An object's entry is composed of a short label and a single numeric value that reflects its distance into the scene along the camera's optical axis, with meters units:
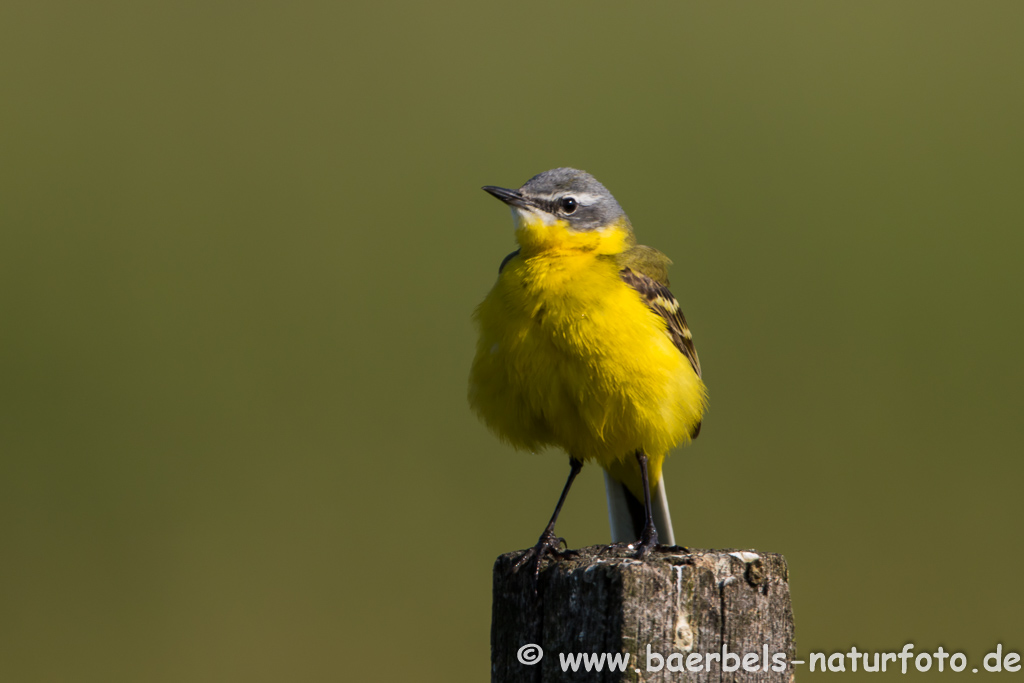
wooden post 4.89
